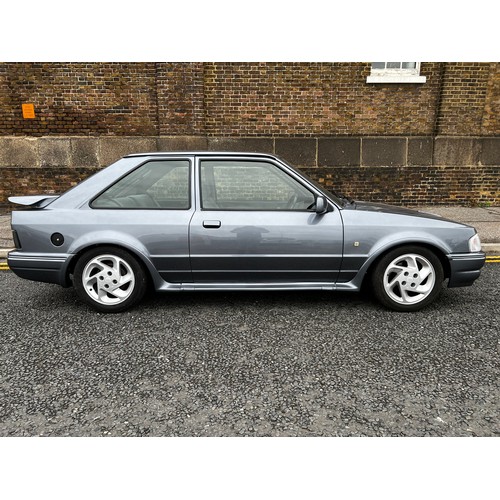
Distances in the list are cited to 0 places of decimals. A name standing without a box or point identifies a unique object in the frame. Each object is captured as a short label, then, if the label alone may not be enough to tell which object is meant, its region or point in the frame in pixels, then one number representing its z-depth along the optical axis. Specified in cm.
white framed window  862
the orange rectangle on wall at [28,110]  856
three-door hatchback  368
